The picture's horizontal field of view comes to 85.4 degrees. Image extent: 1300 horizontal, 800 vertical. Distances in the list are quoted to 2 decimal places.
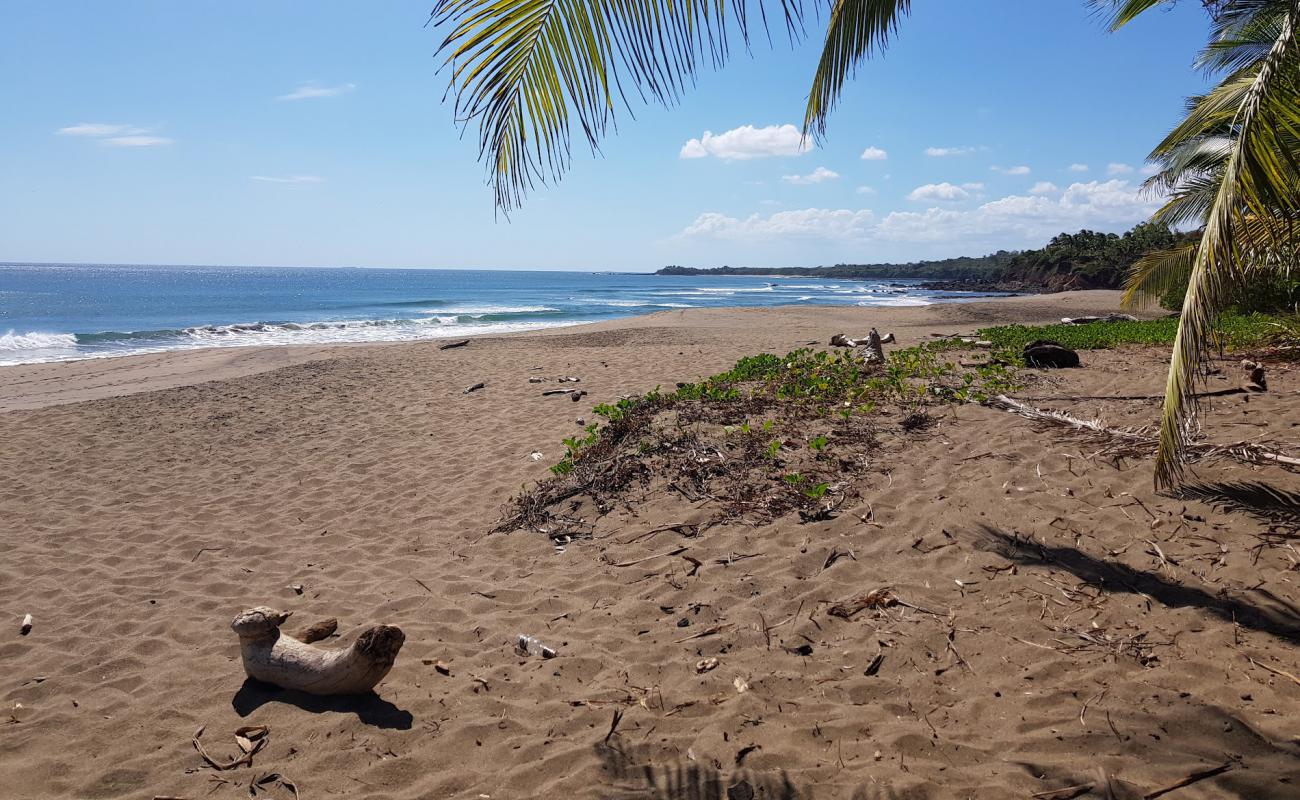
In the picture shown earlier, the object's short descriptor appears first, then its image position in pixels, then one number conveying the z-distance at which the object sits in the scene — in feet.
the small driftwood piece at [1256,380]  21.59
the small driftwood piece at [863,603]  12.46
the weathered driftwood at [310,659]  10.98
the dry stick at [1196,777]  7.82
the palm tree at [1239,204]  8.46
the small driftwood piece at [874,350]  30.95
